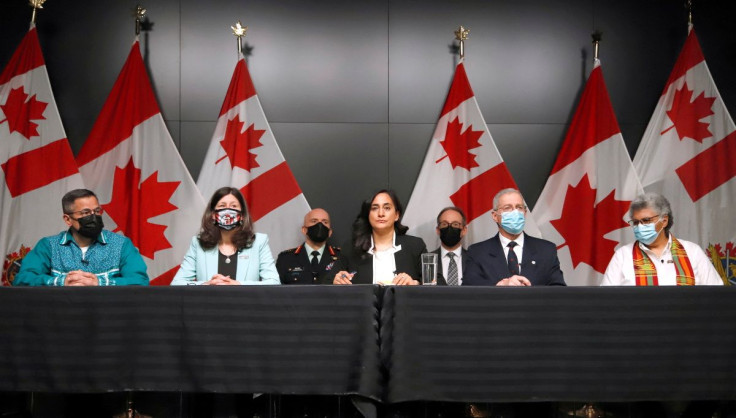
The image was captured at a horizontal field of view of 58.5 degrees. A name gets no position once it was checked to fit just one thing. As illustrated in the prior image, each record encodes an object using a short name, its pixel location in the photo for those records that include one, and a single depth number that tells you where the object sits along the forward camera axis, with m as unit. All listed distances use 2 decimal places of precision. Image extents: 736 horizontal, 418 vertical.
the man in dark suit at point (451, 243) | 3.74
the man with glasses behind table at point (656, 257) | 2.86
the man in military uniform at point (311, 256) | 3.76
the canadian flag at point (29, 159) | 3.99
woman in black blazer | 3.14
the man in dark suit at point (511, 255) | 2.97
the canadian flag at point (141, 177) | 4.08
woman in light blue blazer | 2.96
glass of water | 2.30
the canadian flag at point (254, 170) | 4.19
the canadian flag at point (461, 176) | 4.21
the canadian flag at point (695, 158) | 4.07
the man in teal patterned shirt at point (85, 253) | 2.85
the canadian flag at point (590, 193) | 4.12
